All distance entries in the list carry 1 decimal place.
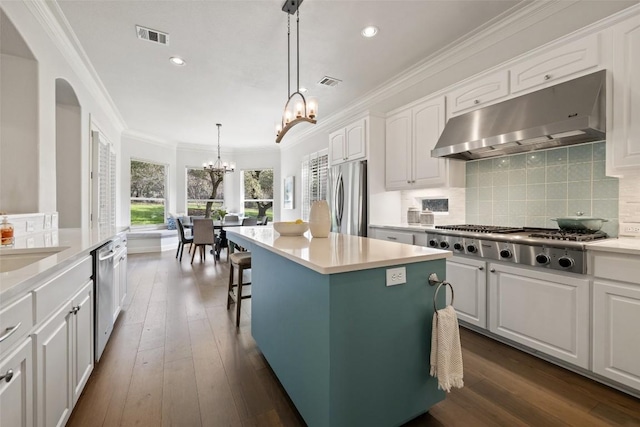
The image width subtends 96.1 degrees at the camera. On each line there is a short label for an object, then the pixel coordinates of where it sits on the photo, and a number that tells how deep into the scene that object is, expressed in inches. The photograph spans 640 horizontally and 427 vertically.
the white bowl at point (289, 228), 90.6
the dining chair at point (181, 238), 229.5
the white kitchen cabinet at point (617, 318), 65.9
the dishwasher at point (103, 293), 76.4
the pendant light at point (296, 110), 98.0
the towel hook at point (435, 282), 60.1
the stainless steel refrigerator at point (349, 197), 151.6
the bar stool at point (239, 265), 107.7
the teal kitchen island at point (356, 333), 49.8
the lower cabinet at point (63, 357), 45.1
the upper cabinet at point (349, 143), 153.7
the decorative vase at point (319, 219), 87.1
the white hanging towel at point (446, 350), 56.3
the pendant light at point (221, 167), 261.2
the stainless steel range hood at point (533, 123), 77.9
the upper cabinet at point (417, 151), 123.3
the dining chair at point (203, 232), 219.5
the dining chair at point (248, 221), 249.3
